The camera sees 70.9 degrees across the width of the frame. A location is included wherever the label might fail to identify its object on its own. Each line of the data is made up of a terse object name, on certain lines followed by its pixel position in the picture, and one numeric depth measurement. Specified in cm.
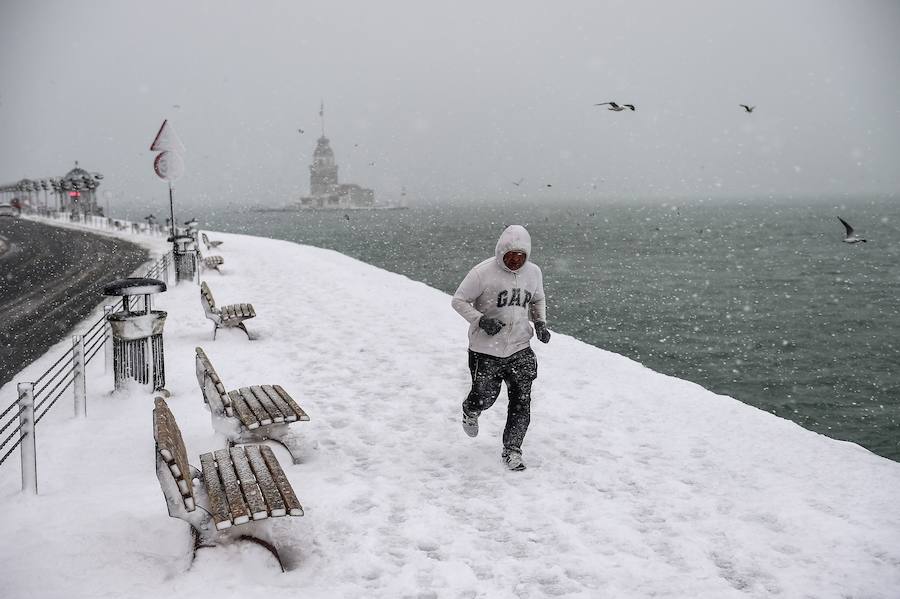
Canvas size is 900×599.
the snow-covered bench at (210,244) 2791
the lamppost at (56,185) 7455
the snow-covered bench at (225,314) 1070
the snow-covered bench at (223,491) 386
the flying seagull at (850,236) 1191
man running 576
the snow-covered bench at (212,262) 1991
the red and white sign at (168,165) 1566
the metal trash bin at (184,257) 1742
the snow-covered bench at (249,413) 556
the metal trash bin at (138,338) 722
